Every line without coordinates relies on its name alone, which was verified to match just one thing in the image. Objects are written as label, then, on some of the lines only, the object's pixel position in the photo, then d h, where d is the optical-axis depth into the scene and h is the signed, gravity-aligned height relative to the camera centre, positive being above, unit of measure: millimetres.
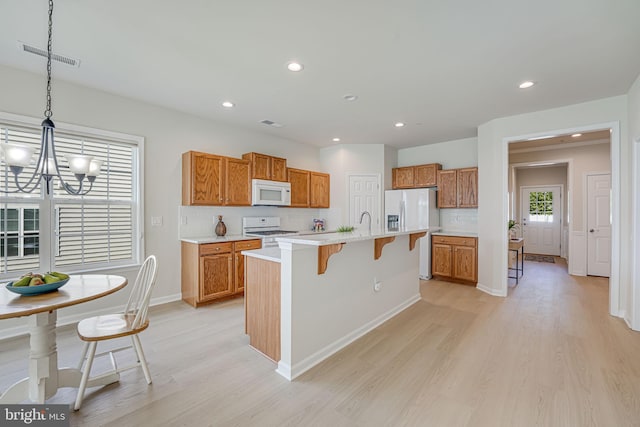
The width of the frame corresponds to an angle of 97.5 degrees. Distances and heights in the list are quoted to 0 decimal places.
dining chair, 1866 -829
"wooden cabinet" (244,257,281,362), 2365 -846
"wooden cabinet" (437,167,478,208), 5082 +459
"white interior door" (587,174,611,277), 5461 -229
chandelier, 1708 +348
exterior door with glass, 7895 -166
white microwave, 4605 +327
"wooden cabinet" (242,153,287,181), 4639 +787
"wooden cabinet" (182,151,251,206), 3953 +470
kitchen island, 2205 -761
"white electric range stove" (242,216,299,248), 4496 -298
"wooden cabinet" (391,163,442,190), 5605 +753
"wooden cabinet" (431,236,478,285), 4828 -833
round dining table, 1602 -804
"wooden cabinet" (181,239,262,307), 3729 -821
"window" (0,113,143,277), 2877 -10
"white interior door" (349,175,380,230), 5930 +317
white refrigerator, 5395 +2
